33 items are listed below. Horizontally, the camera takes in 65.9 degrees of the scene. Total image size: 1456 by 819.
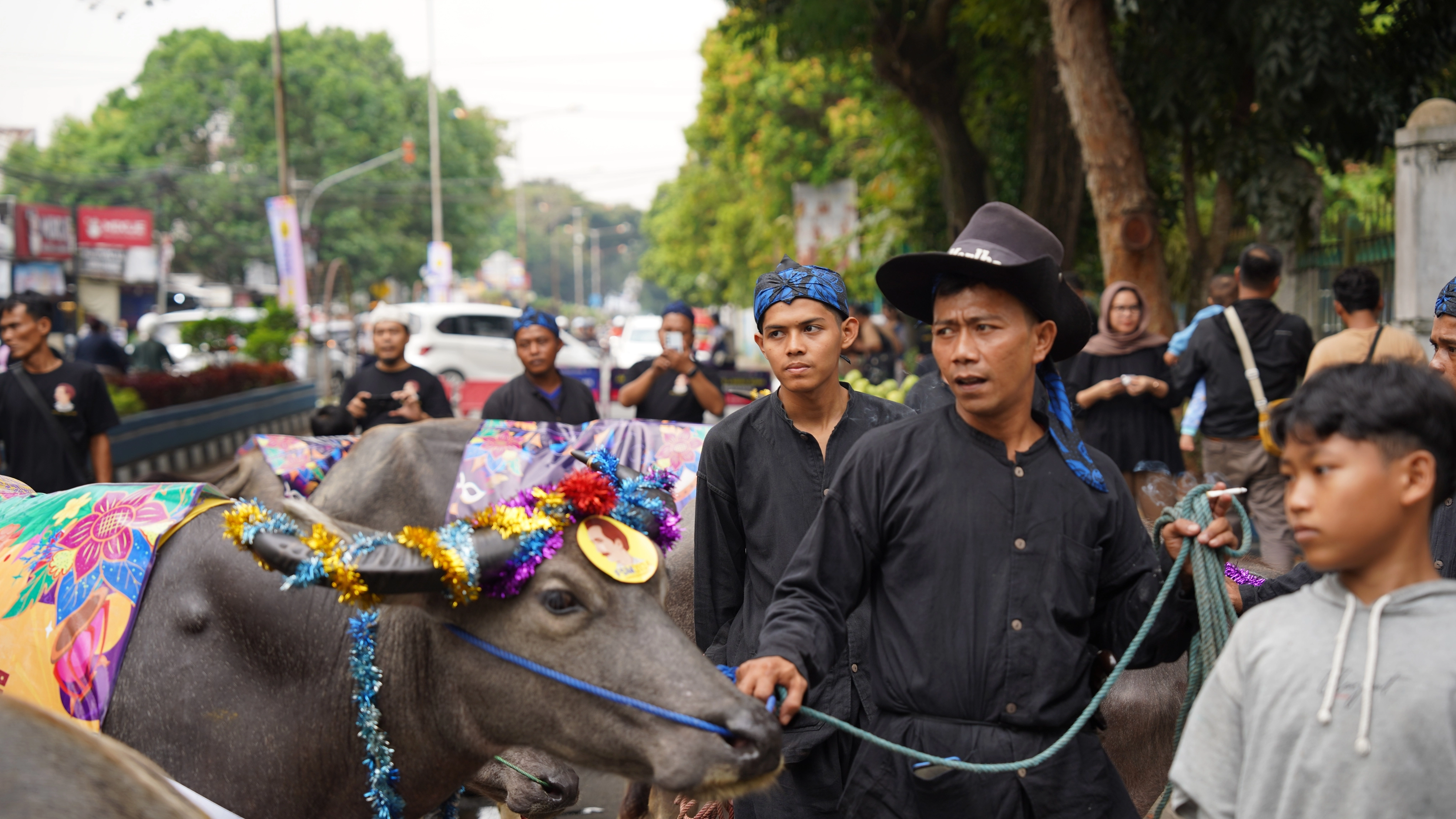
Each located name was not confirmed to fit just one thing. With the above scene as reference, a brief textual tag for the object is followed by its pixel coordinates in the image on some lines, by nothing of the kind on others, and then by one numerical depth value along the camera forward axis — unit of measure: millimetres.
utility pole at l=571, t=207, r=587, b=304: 103312
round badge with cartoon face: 2475
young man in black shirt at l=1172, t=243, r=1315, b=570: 6688
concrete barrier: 12453
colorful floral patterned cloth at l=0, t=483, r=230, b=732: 2834
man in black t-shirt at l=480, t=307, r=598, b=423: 6656
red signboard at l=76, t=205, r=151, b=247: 37281
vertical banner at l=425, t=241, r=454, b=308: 38406
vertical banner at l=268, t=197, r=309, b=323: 23922
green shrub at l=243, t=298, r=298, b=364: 20547
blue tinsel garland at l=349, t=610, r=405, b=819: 2736
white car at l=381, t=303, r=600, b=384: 22312
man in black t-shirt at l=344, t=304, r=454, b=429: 6898
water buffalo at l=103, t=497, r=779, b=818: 2471
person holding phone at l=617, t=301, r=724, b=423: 6988
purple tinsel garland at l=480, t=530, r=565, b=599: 2445
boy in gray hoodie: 1775
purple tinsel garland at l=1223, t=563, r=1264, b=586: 3316
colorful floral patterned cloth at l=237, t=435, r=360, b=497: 5688
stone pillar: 7230
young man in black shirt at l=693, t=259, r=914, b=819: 3312
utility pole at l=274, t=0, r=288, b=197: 25297
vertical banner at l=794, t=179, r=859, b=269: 21344
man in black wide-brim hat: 2426
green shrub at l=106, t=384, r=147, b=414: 12461
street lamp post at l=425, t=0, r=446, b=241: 40188
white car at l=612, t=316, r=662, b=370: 27234
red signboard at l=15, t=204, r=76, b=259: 32656
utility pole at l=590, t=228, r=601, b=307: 110938
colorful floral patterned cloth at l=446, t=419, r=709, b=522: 4836
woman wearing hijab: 6883
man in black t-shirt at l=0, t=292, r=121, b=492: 6172
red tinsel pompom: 2521
